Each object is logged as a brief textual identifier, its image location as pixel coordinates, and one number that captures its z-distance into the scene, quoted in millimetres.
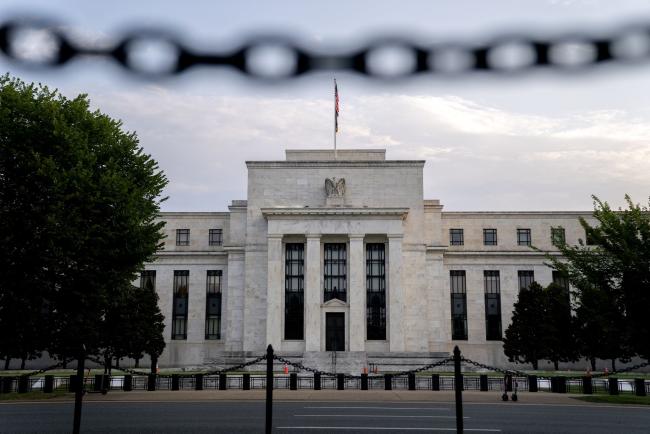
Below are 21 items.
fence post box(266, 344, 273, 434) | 15489
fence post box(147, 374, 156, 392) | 35938
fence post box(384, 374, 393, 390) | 35406
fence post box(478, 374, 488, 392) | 35969
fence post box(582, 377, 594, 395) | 34344
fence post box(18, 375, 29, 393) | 33312
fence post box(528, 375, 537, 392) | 35562
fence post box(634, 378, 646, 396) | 32906
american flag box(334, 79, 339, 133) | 64156
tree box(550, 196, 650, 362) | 30406
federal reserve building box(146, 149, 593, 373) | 61875
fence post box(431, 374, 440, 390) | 35947
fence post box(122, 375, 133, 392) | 35406
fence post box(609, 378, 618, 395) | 33500
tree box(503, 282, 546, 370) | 57031
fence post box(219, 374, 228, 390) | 35594
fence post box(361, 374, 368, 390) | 35603
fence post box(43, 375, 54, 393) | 33781
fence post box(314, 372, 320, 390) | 35375
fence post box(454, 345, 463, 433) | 15453
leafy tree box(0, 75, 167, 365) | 30281
